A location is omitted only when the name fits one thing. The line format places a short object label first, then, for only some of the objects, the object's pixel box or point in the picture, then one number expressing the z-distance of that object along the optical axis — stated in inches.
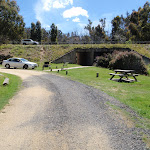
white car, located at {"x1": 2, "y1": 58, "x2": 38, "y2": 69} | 863.1
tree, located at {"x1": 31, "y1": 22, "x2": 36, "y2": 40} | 2655.0
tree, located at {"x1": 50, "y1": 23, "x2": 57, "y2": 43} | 2534.4
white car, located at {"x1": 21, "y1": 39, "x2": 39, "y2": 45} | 1849.9
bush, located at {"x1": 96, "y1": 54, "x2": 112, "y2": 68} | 1157.4
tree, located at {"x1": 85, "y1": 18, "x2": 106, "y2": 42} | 2933.1
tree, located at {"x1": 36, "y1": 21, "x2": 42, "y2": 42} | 2667.3
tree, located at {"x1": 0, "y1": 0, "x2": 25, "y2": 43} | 1259.8
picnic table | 548.1
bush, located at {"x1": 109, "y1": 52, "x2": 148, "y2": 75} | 903.1
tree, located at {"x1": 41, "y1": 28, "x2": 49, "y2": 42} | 3688.5
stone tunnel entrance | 1583.4
